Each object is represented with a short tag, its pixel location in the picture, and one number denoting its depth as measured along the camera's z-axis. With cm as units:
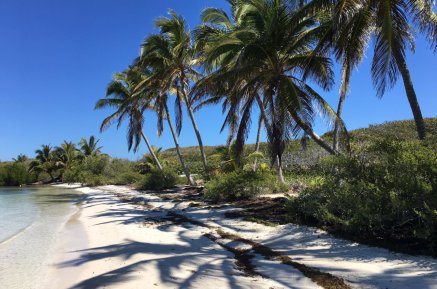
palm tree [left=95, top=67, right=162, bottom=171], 2377
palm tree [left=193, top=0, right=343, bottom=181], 1136
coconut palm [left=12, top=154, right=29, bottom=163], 5964
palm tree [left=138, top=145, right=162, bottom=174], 3175
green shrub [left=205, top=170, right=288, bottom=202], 1401
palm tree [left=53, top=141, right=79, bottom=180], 4803
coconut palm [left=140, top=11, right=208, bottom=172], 1897
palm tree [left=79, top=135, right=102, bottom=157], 4678
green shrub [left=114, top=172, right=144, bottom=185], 3249
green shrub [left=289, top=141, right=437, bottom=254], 616
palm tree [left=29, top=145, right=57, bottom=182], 4931
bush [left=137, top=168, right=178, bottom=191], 2373
